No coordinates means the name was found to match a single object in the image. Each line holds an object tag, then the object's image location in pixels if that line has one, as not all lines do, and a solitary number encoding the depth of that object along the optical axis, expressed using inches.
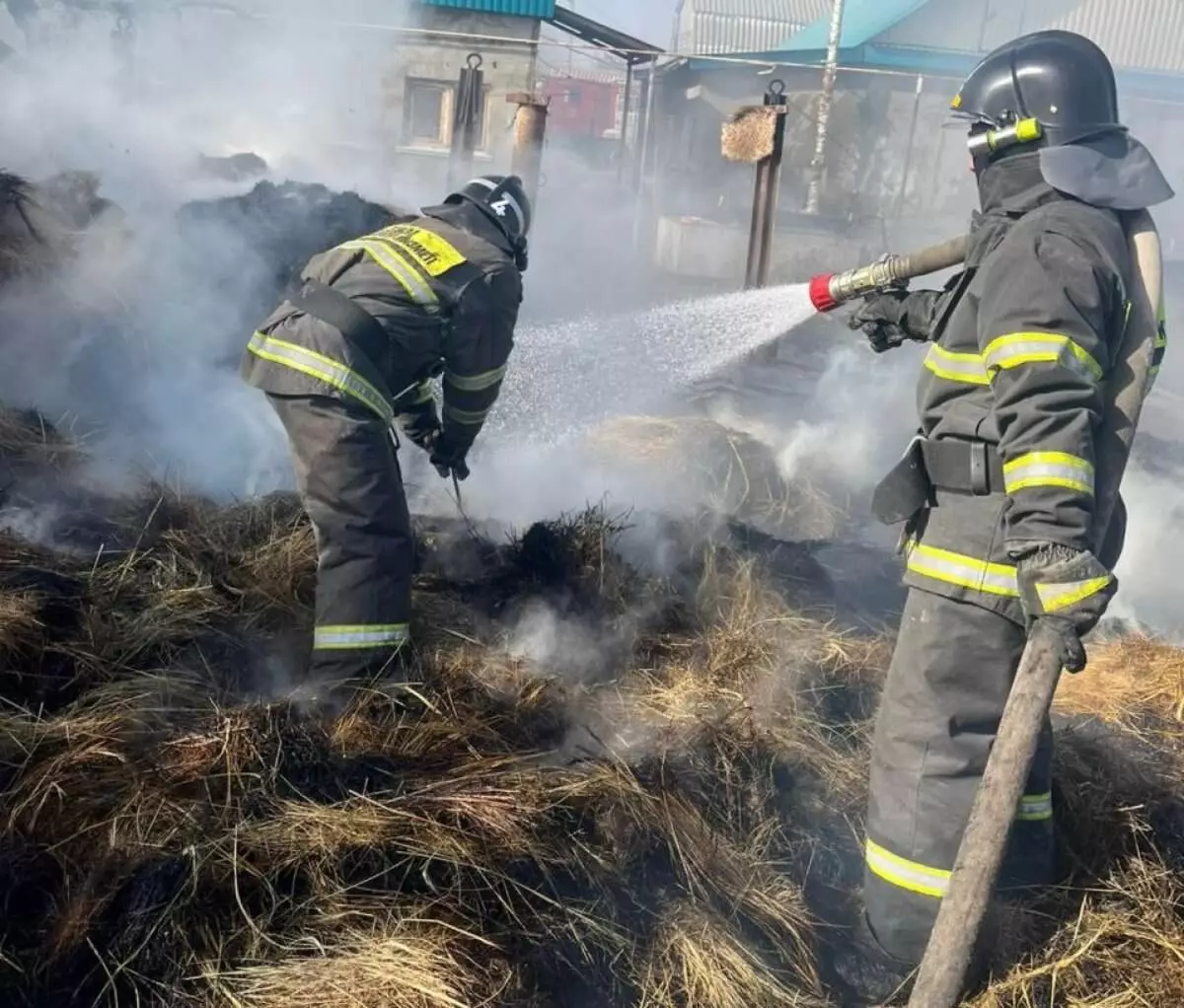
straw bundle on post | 339.9
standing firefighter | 94.0
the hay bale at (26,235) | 229.5
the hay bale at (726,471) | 236.1
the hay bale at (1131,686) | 163.8
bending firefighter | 133.6
